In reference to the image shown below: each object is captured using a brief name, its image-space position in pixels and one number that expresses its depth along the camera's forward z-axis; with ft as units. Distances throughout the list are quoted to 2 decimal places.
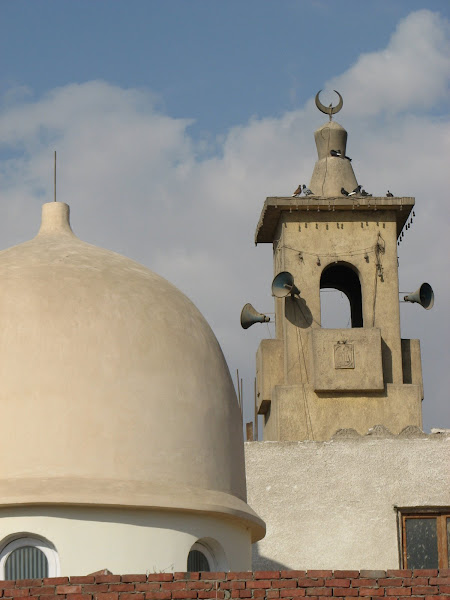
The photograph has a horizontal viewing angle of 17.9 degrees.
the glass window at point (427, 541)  66.69
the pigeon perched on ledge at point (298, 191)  84.53
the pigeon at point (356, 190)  84.12
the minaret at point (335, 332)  79.66
